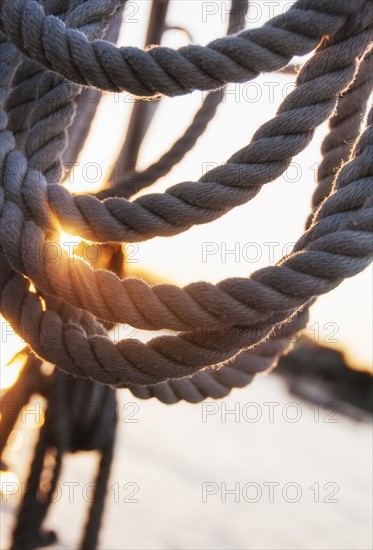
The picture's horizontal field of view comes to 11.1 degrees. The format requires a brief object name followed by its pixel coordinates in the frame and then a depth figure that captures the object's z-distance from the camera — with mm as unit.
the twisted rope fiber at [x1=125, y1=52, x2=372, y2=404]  961
